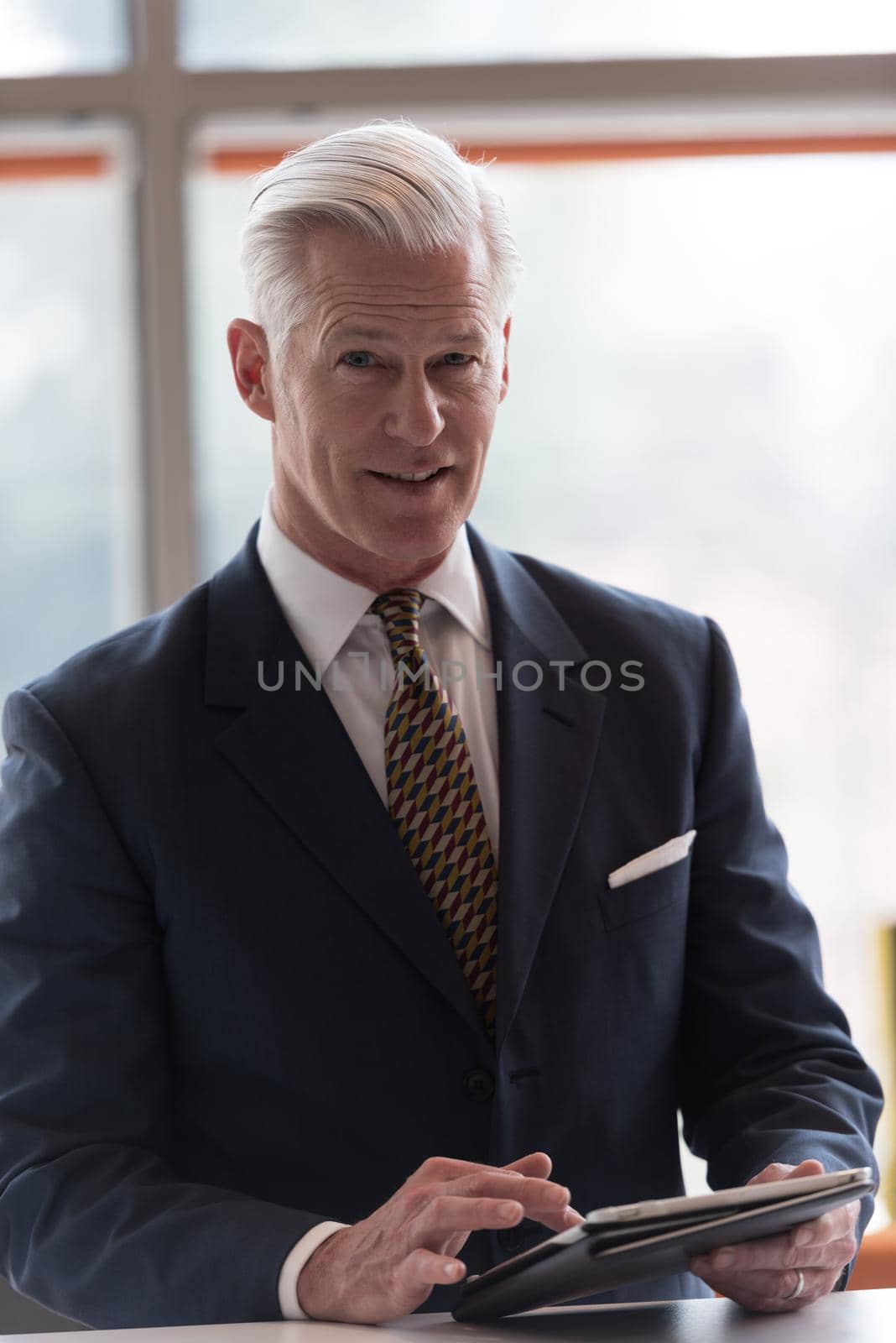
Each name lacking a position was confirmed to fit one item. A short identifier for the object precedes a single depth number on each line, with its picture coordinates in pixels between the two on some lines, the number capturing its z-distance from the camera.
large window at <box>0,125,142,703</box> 3.73
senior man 2.87
